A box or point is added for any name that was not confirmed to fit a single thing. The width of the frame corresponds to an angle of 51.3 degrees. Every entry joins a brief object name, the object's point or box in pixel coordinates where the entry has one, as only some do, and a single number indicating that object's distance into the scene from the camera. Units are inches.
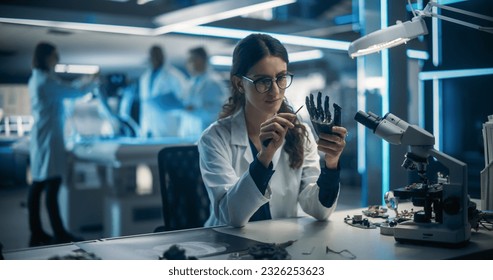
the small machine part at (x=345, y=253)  55.8
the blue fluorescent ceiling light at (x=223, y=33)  190.2
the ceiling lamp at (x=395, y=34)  72.4
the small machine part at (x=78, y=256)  52.9
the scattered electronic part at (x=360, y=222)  68.7
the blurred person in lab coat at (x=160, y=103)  180.1
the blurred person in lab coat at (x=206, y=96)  177.9
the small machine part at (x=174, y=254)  51.6
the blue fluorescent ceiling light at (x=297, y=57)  188.7
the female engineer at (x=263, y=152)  67.2
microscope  59.4
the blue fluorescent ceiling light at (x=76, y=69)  153.2
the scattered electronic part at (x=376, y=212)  75.8
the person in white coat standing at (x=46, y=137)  141.5
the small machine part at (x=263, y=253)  53.7
